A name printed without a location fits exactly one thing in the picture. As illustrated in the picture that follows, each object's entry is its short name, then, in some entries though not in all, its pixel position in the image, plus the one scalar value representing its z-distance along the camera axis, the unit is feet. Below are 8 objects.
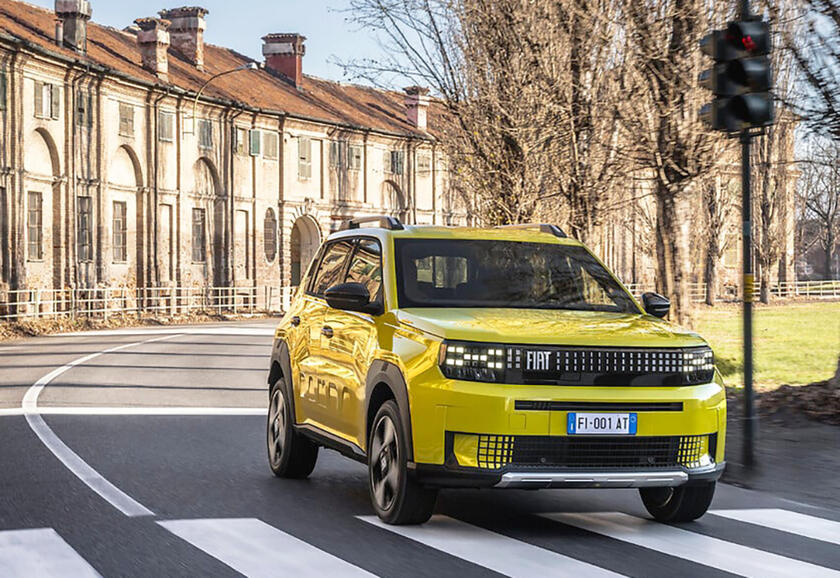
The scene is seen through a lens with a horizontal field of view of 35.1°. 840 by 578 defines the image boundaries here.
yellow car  23.76
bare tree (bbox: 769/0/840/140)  43.70
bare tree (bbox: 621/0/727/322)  64.39
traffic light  35.78
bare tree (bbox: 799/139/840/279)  273.75
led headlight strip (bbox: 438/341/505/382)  24.00
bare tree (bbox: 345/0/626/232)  79.20
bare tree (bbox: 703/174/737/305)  199.93
